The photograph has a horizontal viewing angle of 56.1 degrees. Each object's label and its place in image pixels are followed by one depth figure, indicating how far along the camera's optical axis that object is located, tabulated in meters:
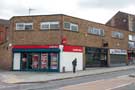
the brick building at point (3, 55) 16.77
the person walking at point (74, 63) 14.19
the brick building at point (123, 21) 25.65
